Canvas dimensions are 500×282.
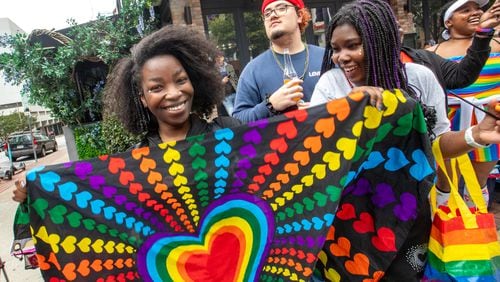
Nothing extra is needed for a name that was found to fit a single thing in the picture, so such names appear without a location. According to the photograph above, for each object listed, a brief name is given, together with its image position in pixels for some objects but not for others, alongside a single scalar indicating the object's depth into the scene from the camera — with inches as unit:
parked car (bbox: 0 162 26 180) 575.5
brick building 270.4
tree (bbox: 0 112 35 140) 1252.6
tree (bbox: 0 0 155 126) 229.3
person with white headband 103.8
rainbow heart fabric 56.1
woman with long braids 57.6
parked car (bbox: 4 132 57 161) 898.7
